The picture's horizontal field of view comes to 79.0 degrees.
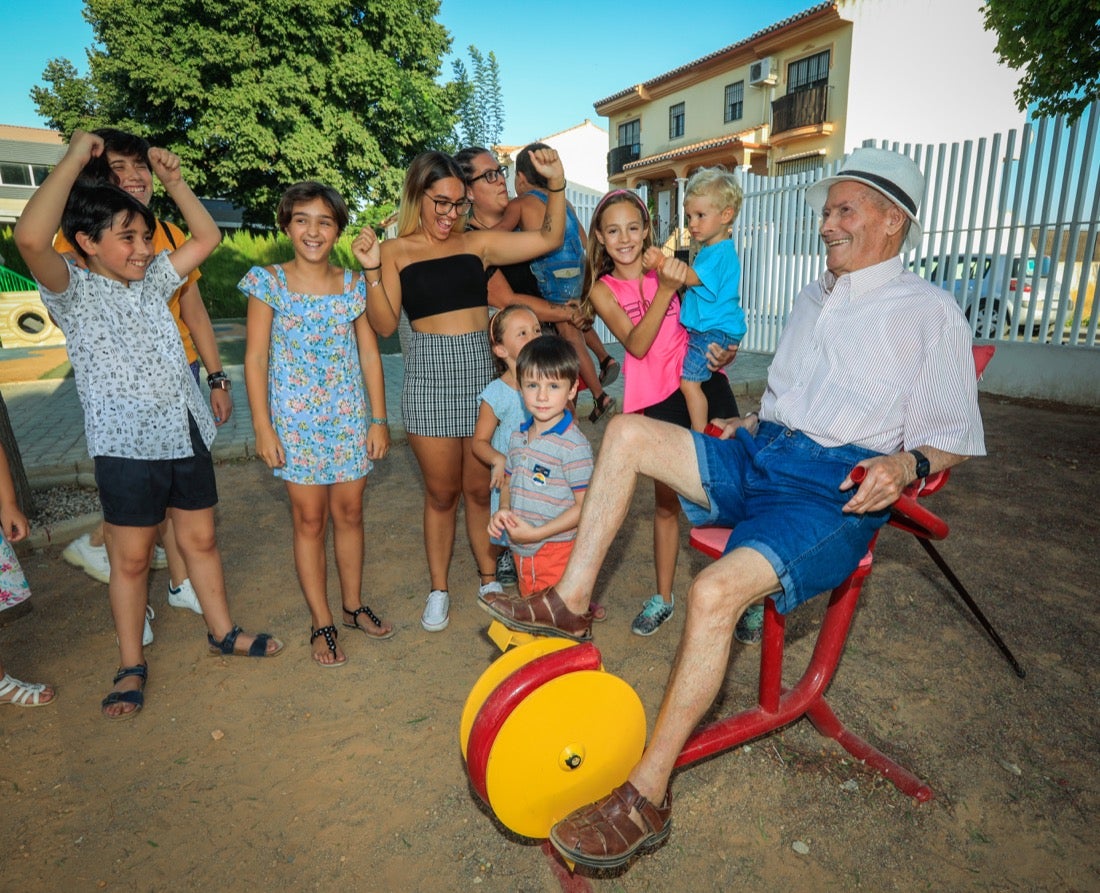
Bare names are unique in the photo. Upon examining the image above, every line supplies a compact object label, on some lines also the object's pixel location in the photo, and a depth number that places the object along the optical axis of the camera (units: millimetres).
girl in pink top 2945
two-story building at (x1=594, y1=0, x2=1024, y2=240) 20578
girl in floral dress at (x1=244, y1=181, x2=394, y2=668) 2723
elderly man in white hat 1874
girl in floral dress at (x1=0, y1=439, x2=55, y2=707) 2471
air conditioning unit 22203
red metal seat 2146
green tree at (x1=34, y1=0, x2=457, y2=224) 21953
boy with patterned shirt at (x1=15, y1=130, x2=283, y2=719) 2428
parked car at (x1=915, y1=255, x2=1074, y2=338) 7762
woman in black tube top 2885
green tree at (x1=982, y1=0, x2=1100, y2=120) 9969
